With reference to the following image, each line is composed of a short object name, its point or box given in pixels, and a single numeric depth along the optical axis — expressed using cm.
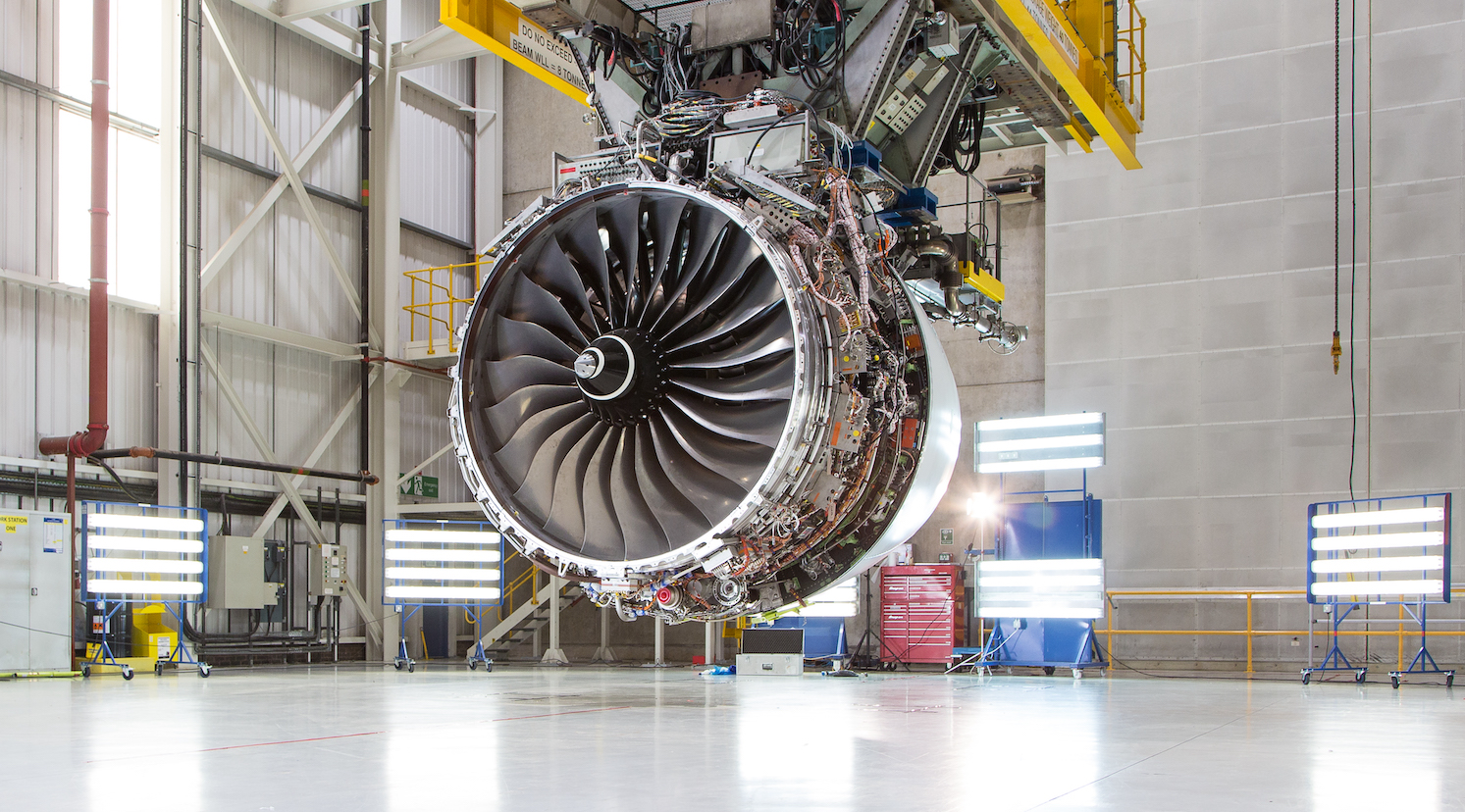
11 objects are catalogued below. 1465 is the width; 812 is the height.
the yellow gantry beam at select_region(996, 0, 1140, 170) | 894
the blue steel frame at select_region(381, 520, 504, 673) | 1812
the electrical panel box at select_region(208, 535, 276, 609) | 1817
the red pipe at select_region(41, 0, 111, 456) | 1652
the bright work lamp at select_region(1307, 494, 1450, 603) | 1378
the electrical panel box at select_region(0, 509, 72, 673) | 1477
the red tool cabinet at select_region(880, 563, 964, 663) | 1802
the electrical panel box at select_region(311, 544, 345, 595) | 1998
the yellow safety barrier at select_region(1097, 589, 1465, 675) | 1606
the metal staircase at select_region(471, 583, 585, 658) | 2167
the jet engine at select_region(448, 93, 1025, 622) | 619
